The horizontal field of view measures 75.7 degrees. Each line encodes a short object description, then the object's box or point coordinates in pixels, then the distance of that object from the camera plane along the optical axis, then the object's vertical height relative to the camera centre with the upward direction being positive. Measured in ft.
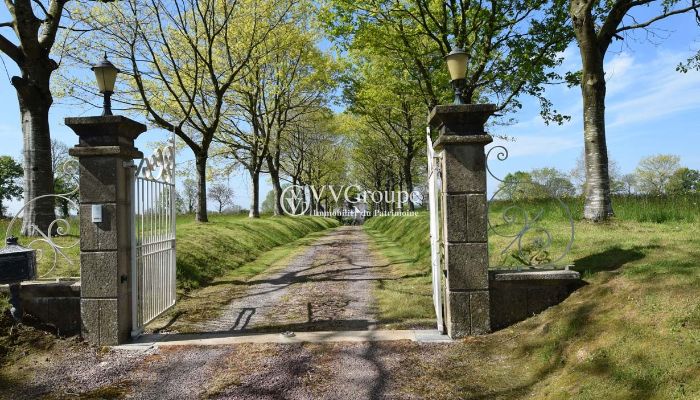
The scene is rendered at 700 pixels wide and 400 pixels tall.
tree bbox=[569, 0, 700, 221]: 31.96 +7.65
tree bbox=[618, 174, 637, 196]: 235.91 +12.78
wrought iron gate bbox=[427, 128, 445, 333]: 20.92 -0.60
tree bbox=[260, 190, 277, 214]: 382.22 +9.68
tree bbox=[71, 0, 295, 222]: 49.67 +21.27
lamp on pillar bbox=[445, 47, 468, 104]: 20.48 +6.42
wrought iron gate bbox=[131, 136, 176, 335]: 21.52 -1.48
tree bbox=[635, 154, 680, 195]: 231.09 +16.89
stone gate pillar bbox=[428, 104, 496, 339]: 19.94 -0.90
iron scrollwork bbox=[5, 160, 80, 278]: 20.54 +2.30
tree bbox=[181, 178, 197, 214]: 268.50 +11.84
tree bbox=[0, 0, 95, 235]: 35.88 +9.56
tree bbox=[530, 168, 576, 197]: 290.35 +20.37
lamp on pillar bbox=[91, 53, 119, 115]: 20.61 +6.43
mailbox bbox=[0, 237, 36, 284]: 19.25 -1.86
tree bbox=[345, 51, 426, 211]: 80.33 +21.45
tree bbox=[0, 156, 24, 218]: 215.31 +21.09
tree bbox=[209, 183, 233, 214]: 312.29 +13.89
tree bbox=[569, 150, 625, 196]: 194.80 +12.96
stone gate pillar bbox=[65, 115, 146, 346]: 20.06 -0.76
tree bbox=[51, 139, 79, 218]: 153.22 +14.59
